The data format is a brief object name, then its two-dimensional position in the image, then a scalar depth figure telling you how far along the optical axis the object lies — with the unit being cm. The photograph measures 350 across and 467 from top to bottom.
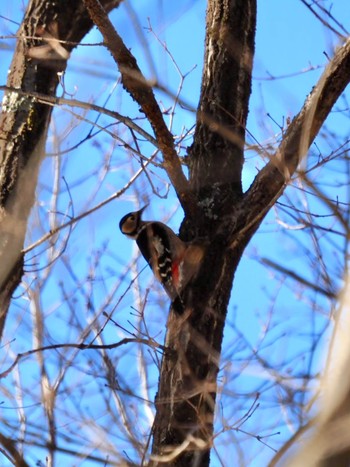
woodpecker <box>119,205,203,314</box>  865
